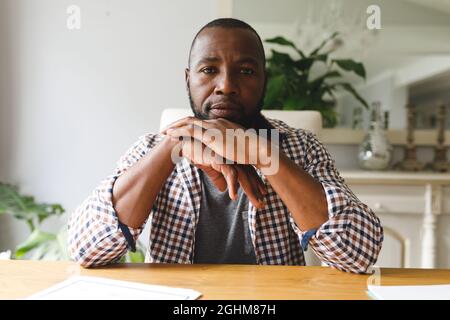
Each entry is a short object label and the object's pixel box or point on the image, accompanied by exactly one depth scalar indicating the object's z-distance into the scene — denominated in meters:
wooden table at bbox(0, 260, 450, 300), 0.70
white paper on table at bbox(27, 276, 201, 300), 0.66
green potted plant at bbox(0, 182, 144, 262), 1.80
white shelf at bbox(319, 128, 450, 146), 2.33
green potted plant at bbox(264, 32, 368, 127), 2.11
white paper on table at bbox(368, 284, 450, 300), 0.69
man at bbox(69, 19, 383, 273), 0.88
